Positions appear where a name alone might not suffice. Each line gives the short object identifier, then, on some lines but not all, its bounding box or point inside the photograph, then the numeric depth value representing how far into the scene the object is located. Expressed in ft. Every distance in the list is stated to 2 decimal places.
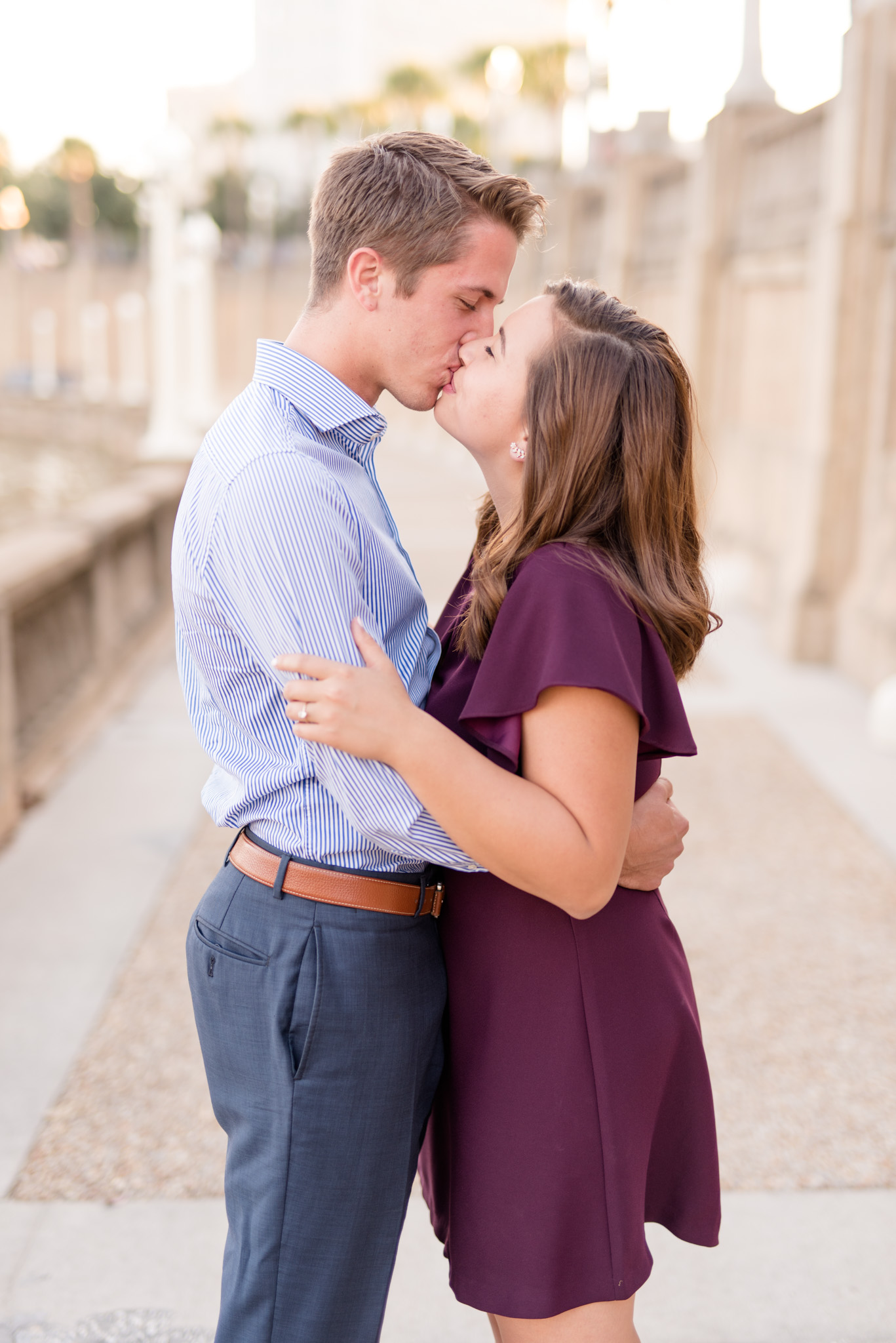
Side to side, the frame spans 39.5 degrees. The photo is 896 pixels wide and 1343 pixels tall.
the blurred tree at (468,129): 200.03
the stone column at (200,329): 84.17
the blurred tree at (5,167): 242.78
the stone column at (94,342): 217.56
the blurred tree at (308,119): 230.70
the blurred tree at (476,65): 171.01
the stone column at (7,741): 18.26
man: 5.57
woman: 5.35
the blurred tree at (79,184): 223.71
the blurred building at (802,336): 29.07
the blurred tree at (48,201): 236.22
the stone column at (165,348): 49.98
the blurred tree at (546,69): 163.22
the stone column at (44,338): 225.56
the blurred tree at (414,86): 198.70
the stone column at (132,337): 215.92
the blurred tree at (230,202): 235.20
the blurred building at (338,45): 490.49
